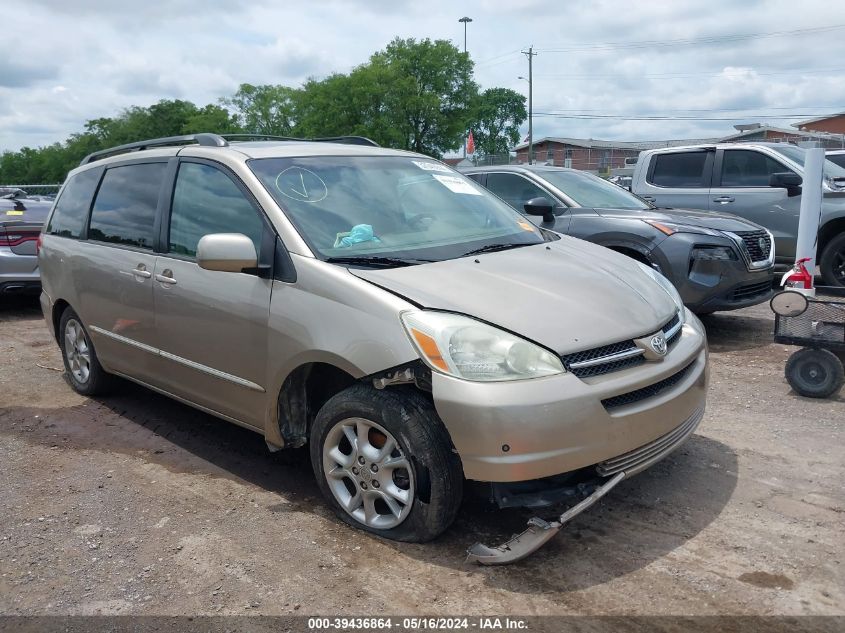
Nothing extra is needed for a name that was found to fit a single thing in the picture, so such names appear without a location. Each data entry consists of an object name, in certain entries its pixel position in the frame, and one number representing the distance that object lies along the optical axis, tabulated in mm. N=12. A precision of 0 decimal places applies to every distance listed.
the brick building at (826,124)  53719
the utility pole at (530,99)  54750
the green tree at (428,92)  57875
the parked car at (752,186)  9289
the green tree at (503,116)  93188
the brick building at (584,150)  60656
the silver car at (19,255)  8797
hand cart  5043
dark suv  6707
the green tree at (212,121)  71812
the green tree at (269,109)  75125
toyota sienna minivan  2998
